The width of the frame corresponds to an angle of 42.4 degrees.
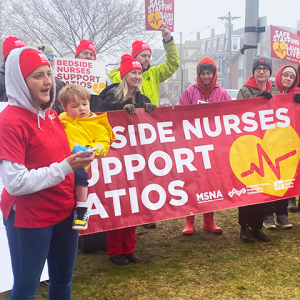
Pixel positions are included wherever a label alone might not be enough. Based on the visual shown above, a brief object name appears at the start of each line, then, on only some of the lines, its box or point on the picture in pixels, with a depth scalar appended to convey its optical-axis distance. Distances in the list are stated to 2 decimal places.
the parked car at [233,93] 22.97
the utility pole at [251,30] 6.05
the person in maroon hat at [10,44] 4.26
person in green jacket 4.54
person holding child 1.80
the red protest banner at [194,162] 3.55
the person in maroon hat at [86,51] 4.97
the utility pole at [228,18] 48.64
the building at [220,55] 59.75
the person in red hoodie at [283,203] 4.59
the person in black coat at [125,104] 3.65
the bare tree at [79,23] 14.69
